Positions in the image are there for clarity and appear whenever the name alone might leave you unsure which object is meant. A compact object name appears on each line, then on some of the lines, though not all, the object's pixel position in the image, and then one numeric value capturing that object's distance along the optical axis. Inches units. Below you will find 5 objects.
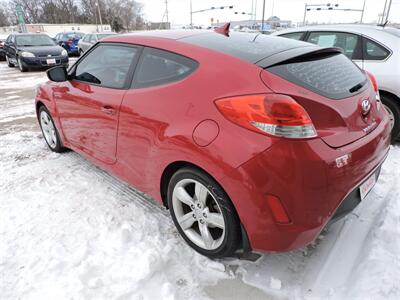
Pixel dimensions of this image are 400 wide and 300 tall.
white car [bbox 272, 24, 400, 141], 163.2
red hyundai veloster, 67.9
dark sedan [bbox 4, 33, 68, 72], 503.8
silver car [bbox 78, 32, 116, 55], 685.9
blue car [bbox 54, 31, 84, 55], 822.7
